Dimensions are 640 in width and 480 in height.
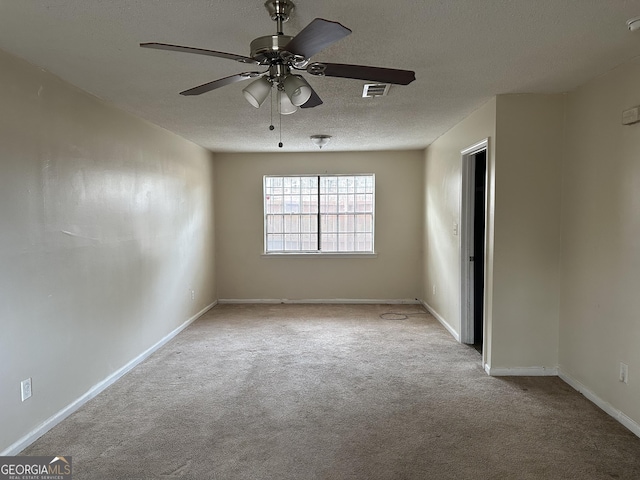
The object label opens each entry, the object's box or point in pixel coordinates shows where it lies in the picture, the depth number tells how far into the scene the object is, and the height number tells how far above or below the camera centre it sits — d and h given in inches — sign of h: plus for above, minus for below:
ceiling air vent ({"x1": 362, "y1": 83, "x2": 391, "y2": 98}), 120.0 +39.3
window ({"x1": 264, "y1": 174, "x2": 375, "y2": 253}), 253.3 +3.6
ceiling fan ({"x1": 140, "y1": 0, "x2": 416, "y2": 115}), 60.7 +26.1
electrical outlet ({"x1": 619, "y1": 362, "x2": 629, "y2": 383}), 103.3 -39.4
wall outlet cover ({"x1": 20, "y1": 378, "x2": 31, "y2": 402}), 97.0 -39.4
